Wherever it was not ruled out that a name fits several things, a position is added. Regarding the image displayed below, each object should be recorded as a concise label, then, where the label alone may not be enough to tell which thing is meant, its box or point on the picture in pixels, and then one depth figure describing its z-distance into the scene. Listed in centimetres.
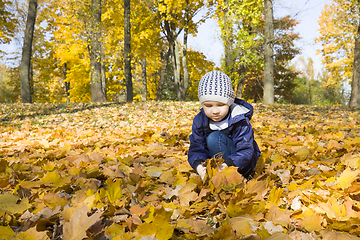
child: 166
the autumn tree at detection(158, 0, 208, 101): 1123
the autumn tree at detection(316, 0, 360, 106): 1099
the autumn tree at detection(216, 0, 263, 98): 1005
